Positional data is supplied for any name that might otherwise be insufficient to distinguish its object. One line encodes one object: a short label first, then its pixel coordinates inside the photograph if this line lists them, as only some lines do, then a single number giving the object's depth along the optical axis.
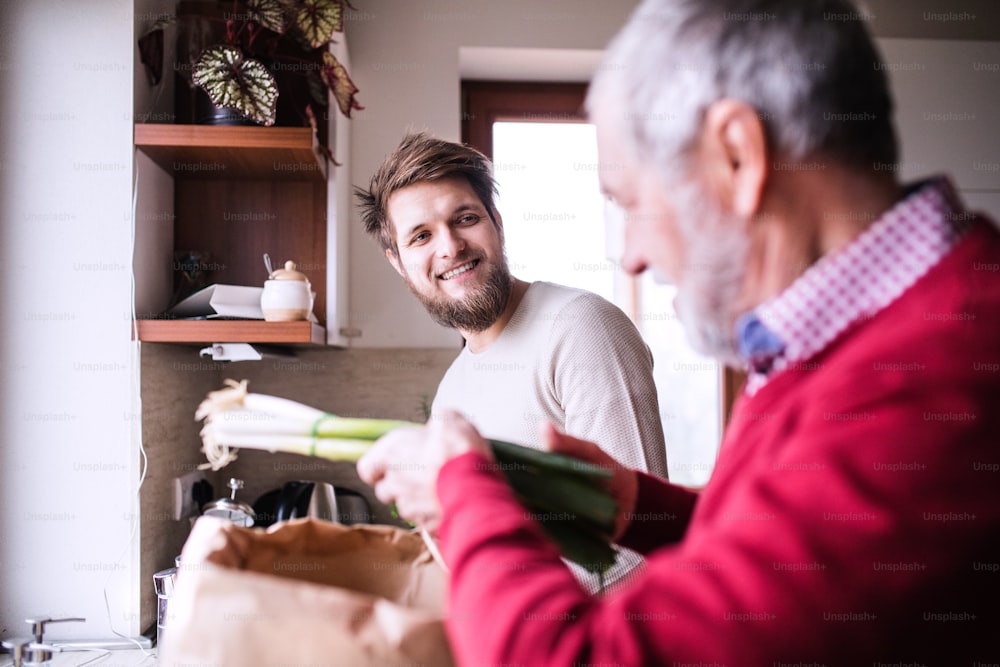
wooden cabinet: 1.94
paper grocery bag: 0.58
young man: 1.33
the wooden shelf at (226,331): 1.58
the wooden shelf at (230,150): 1.60
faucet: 1.22
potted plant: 1.62
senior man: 0.47
